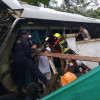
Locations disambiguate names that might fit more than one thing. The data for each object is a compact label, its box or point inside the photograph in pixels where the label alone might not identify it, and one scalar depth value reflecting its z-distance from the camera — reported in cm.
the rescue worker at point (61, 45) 482
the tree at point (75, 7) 1374
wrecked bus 371
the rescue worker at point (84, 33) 655
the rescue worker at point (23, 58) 399
